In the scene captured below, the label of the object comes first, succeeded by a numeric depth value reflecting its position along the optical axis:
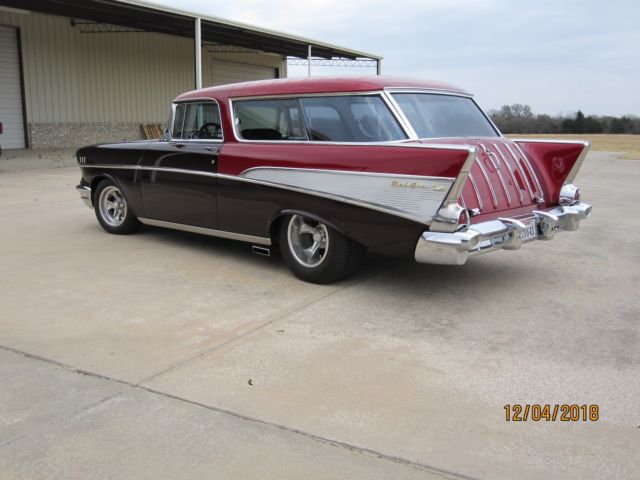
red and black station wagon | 4.51
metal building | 19.95
